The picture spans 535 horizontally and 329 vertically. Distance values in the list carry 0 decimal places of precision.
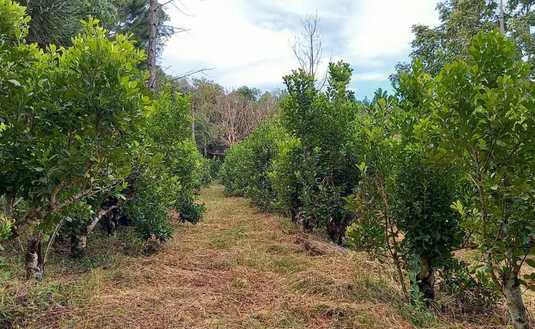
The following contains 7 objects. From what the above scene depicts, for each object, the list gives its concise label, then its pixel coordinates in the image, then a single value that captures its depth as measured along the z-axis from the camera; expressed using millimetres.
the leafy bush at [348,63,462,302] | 3566
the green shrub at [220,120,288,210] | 10836
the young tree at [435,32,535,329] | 2465
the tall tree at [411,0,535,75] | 14944
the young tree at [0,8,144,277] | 2930
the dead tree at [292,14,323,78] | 20516
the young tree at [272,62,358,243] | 6488
